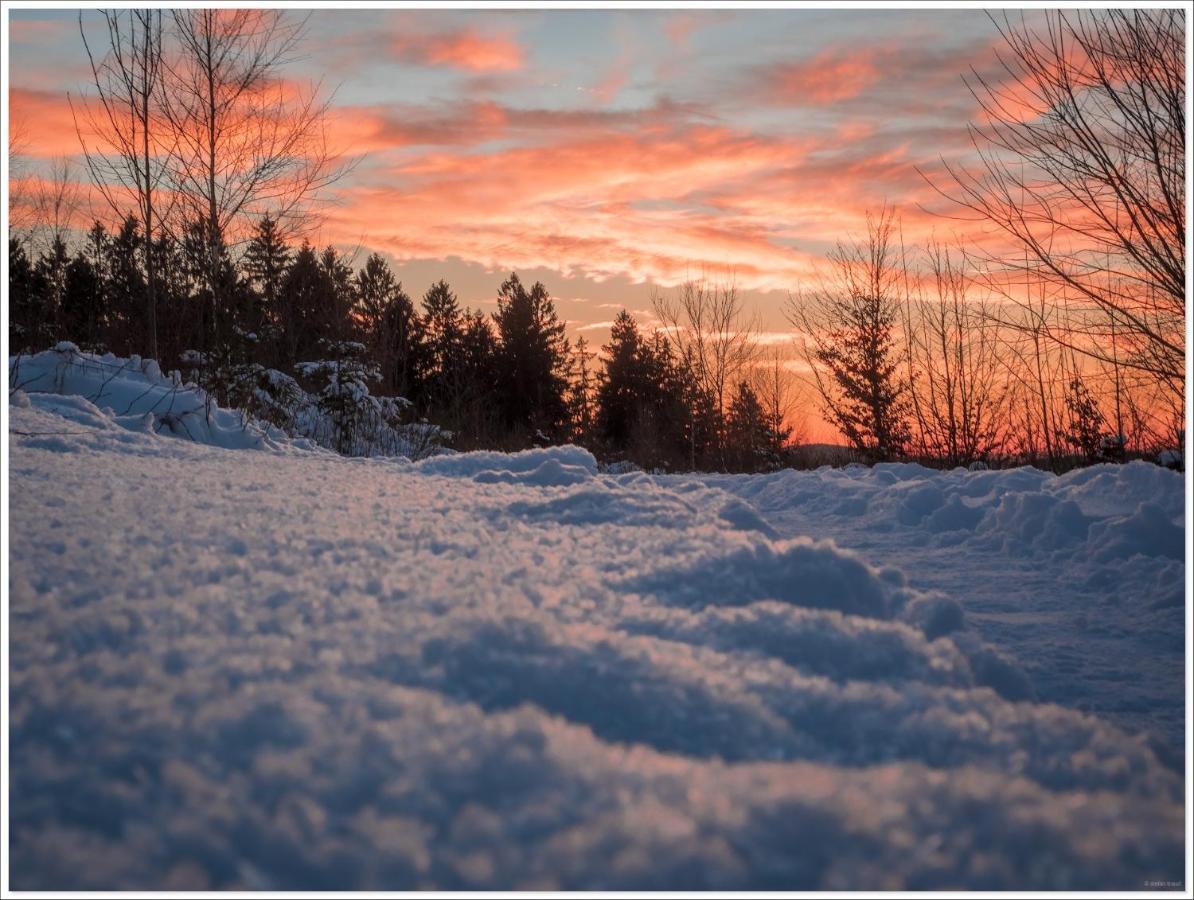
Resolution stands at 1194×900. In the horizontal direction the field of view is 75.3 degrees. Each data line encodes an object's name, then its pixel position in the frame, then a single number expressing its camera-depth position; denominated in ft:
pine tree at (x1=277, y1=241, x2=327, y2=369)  43.87
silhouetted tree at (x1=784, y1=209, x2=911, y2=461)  55.26
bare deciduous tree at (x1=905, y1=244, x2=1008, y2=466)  46.68
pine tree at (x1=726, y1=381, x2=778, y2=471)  59.77
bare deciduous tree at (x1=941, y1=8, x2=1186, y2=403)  19.26
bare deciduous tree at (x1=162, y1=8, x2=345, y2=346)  34.17
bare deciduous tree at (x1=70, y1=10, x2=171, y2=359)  27.66
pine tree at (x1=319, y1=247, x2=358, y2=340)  40.22
